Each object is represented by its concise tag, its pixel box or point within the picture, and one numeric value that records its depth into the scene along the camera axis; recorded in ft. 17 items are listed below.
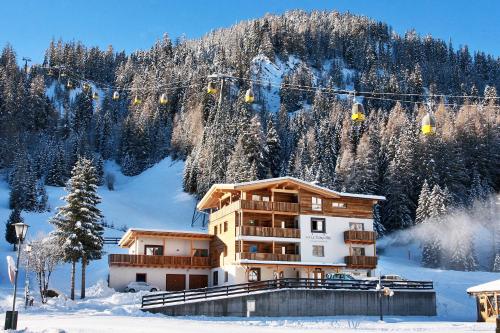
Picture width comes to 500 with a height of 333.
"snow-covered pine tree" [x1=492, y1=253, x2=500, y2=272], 216.95
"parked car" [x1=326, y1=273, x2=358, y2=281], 135.43
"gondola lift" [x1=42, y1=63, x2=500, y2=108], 451.53
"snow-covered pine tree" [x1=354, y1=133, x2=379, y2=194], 278.87
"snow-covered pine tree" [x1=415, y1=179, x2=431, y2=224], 246.68
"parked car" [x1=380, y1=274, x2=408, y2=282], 144.81
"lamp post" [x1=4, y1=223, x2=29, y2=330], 66.44
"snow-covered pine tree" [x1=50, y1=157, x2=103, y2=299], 143.74
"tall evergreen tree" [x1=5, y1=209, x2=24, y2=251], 215.20
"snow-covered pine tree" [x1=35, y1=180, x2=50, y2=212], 258.37
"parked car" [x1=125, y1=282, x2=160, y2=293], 151.74
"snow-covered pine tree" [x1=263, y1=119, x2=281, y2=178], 314.55
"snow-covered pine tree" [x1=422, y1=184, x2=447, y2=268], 221.87
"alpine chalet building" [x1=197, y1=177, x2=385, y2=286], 151.94
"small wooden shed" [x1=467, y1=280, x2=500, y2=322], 116.78
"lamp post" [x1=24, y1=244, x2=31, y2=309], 118.42
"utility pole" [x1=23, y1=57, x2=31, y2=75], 478.59
